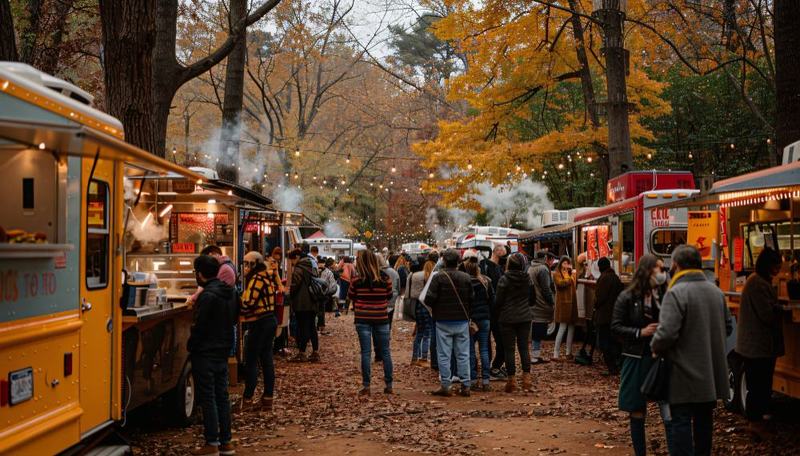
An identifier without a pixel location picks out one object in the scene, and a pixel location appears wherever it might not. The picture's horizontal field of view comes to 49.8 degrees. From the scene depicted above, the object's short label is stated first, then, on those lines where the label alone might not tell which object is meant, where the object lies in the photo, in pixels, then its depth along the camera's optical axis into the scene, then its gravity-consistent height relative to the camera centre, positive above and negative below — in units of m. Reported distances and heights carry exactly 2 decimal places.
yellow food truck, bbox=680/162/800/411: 8.35 +0.17
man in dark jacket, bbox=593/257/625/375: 13.23 -0.85
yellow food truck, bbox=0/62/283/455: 5.17 -0.20
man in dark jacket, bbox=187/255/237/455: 7.71 -0.79
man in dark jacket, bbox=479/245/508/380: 12.78 -0.52
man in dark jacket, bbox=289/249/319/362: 15.20 -0.81
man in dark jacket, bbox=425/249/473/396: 11.32 -0.77
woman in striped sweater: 11.32 -0.66
